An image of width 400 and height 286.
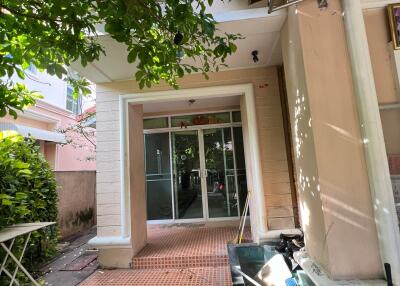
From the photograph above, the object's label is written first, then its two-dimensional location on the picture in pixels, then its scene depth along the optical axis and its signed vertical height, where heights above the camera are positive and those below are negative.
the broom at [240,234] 4.34 -1.06
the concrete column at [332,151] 2.10 +0.15
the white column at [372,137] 1.97 +0.23
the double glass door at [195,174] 6.23 +0.09
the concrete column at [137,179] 4.23 +0.04
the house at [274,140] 2.13 +0.47
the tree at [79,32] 1.93 +1.20
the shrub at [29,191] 3.36 -0.05
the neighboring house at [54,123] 8.33 +2.21
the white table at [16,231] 2.62 -0.45
